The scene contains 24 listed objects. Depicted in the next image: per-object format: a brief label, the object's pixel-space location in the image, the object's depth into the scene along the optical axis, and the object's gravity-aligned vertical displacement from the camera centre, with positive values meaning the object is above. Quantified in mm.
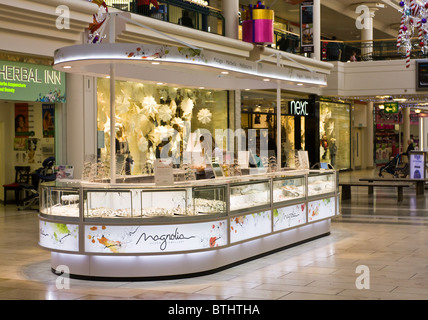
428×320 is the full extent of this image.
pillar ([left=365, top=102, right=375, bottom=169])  32438 +207
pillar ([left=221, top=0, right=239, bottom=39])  18391 +3440
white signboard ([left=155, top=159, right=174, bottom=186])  7449 -324
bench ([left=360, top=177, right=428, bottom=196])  16453 -955
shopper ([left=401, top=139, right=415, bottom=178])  21141 -876
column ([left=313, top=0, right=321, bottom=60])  23203 +3956
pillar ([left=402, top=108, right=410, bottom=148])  38688 +1004
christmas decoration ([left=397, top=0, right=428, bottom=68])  12031 +2387
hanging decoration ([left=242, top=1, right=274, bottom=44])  18391 +3259
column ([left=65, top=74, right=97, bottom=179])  13375 +510
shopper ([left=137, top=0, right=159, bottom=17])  14578 +3039
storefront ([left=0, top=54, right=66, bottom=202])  12324 +729
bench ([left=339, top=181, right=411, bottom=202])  15463 -993
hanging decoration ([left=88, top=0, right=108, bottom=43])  11789 +2305
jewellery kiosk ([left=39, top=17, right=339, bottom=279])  6980 -779
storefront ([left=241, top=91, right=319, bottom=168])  21172 +935
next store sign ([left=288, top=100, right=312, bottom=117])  24500 +1355
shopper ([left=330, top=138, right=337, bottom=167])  27875 -317
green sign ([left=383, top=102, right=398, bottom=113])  29609 +1520
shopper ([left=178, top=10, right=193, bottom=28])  16047 +3012
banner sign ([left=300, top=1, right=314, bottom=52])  22780 +4024
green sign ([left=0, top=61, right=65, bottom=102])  11893 +1211
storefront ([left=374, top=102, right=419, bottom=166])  36094 +378
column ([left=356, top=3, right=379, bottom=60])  25219 +4952
